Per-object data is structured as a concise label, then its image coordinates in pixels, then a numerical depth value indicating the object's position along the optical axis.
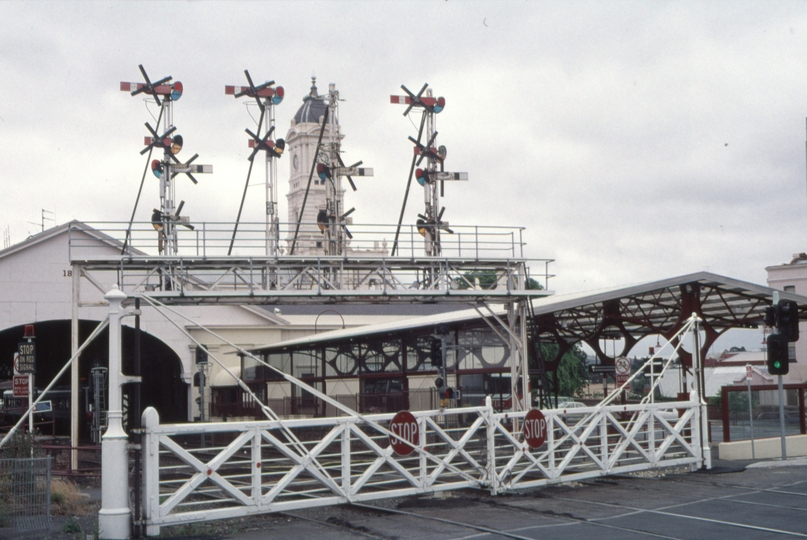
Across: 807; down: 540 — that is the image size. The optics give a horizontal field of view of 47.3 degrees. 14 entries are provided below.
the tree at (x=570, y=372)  69.69
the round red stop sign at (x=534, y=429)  15.88
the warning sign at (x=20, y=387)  24.73
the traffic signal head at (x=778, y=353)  20.11
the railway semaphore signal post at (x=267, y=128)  37.62
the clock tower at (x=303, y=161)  101.44
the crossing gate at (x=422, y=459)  12.09
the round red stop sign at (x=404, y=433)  14.34
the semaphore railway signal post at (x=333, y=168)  44.19
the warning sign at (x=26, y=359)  23.30
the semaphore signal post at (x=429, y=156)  38.84
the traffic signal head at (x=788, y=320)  20.09
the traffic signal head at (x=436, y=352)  25.92
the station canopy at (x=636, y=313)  26.19
